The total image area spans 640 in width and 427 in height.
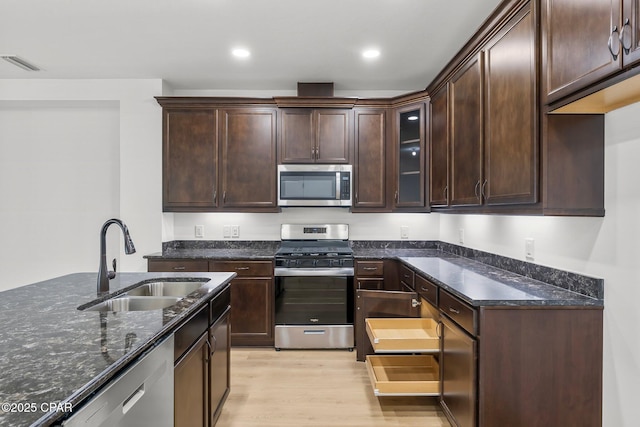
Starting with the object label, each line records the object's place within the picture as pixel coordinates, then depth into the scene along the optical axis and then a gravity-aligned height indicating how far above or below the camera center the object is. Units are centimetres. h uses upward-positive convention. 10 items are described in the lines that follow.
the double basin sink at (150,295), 180 -45
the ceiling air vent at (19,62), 318 +140
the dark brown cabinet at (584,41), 121 +67
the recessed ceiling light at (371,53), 303 +140
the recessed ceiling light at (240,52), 299 +139
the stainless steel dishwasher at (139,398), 91 -55
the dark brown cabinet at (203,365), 151 -76
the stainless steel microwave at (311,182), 360 +33
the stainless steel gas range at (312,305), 335 -86
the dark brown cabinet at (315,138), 362 +78
